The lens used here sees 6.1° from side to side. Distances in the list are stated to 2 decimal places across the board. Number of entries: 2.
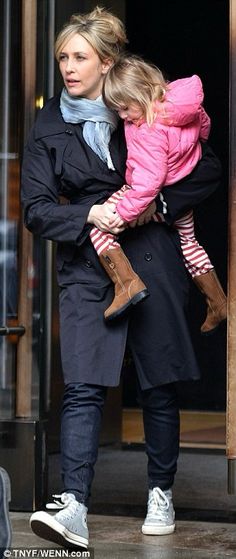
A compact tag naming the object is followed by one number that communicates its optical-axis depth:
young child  7.11
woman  7.40
